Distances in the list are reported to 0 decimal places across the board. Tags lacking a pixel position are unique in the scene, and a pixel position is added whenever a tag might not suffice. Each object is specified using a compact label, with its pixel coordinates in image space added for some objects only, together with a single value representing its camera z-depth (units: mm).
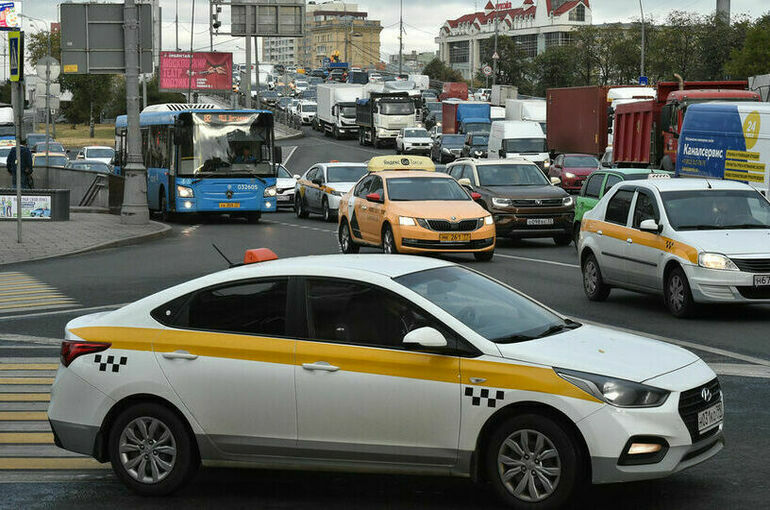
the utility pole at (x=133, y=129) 29812
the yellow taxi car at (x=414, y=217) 21375
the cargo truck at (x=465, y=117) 71688
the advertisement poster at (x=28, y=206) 32031
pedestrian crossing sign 24000
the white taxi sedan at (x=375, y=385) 6371
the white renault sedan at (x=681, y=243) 13914
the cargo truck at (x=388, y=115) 80312
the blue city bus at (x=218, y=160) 33469
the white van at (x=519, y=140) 52031
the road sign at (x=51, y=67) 35091
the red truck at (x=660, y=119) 30625
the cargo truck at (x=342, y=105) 91188
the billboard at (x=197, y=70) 97750
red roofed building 190500
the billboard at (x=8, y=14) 124812
